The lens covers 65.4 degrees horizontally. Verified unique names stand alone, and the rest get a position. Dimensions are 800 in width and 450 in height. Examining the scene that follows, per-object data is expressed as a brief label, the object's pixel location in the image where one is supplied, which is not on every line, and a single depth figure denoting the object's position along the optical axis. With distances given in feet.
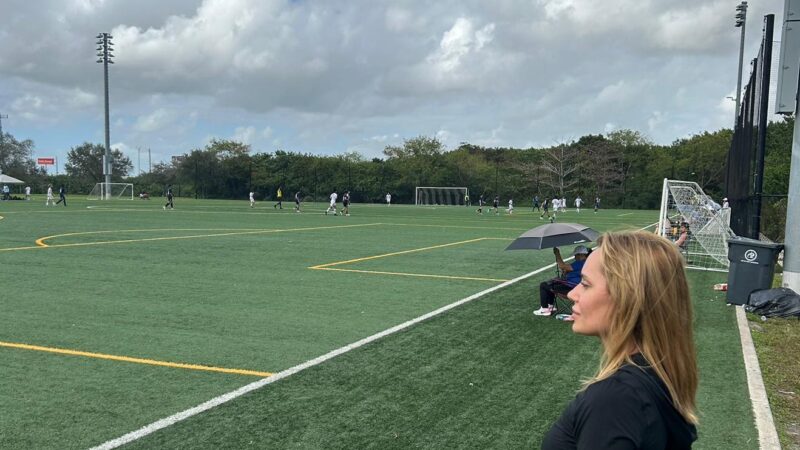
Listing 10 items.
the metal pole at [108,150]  201.46
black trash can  30.99
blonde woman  4.54
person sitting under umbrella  28.04
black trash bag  28.99
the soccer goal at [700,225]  50.85
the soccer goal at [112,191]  211.16
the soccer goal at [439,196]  243.81
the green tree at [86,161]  373.20
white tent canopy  191.67
